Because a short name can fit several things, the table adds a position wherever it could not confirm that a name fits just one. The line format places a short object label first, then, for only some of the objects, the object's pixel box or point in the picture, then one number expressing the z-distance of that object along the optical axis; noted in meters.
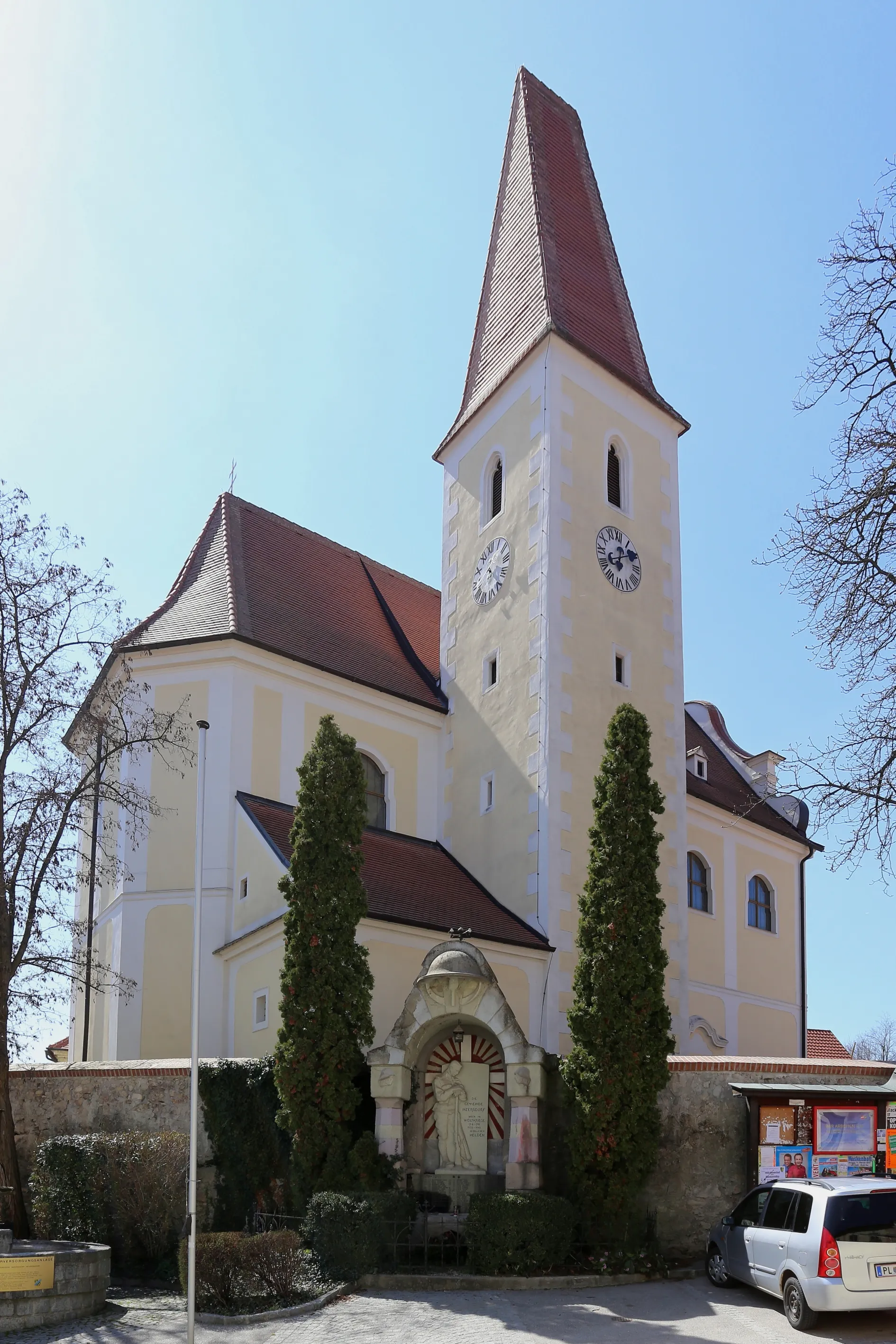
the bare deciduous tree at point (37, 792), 17.78
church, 21.86
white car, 11.65
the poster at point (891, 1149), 14.72
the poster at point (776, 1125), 15.01
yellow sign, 13.68
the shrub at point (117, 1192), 16.38
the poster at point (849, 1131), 14.81
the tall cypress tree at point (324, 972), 16.16
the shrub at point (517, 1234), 14.55
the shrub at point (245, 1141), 16.77
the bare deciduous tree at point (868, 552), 11.54
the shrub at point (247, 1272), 13.70
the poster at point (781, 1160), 14.84
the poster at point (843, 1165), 14.67
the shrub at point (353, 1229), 14.44
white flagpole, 11.59
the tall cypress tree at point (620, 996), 15.38
